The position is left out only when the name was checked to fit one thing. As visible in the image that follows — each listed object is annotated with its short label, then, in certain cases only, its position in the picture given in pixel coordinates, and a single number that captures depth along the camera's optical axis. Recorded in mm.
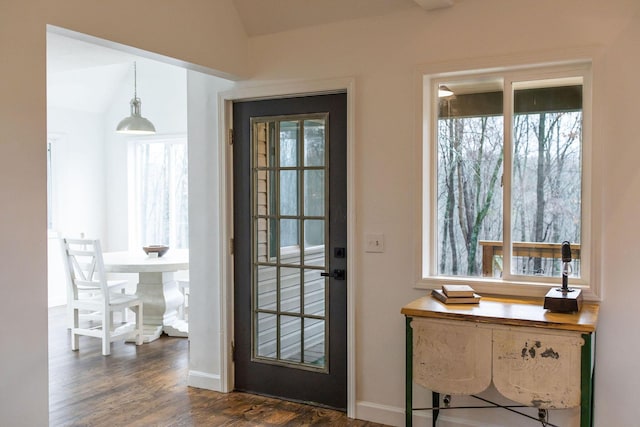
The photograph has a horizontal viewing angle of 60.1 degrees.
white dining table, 5145
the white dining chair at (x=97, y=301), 4754
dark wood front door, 3475
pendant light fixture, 5289
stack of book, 2766
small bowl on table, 5363
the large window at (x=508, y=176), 2898
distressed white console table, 2354
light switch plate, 3295
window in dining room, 6598
